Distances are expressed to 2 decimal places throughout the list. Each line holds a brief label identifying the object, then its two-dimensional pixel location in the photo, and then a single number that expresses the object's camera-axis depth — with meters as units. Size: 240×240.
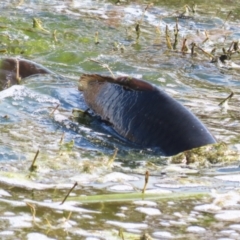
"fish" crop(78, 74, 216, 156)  9.18
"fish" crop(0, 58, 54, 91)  12.29
